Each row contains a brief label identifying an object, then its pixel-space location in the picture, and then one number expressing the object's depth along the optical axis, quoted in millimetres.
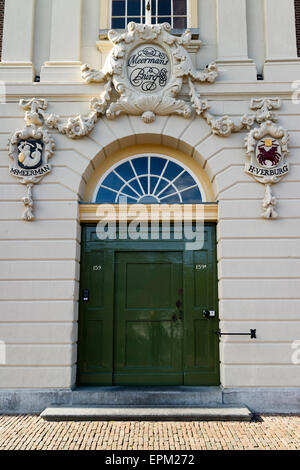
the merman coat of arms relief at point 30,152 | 6840
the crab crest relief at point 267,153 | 6762
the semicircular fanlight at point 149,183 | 7172
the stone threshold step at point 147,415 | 5758
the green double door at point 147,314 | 6703
